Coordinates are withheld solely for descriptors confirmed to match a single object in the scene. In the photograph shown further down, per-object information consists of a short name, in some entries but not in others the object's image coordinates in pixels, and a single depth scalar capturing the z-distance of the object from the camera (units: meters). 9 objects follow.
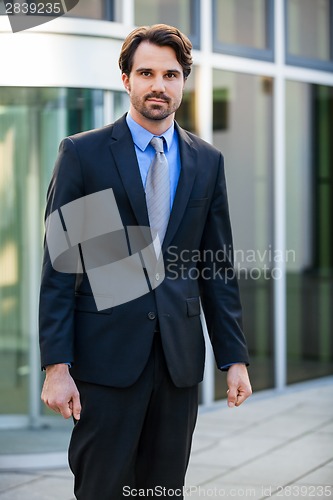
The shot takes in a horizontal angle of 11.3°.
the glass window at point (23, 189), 9.03
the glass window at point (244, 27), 11.76
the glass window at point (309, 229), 13.03
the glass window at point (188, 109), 11.33
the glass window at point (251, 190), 11.99
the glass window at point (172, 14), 10.72
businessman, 4.78
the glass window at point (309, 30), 12.75
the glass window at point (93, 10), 8.89
